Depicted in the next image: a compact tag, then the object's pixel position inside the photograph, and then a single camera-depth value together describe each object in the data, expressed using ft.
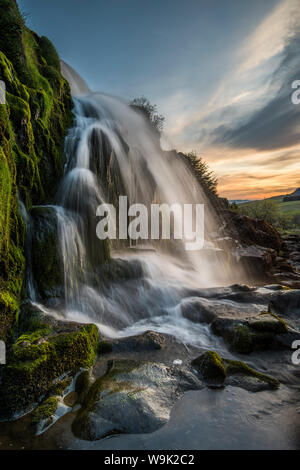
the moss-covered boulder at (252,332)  16.49
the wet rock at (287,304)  22.53
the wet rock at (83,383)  11.37
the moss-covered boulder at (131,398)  9.34
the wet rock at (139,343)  16.06
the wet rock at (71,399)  10.84
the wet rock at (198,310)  21.59
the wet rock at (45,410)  9.70
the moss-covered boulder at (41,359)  10.42
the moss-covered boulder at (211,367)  12.80
